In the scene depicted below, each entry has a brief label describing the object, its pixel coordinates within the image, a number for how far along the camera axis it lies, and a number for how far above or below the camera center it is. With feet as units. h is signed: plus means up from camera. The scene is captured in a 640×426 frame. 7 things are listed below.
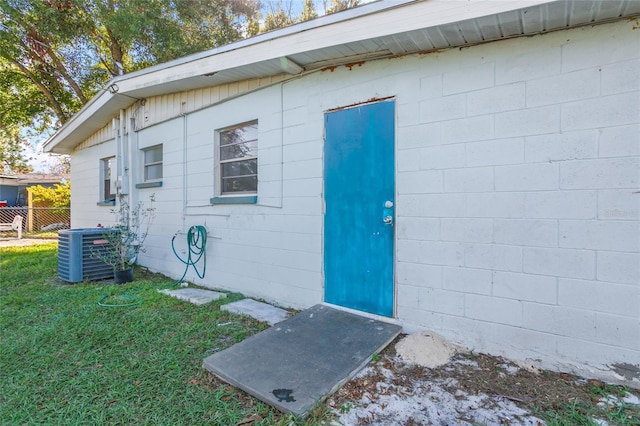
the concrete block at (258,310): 11.43 -3.76
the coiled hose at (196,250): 16.02 -2.08
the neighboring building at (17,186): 55.52 +3.82
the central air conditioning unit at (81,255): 16.44 -2.39
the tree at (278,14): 38.65 +23.23
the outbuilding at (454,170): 7.21 +1.10
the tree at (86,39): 29.04 +16.47
